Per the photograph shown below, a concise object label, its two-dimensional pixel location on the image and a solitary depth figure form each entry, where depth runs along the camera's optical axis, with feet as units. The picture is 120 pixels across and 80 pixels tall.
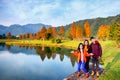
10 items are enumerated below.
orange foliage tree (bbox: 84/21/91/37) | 167.53
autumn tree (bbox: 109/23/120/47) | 73.64
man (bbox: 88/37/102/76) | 23.59
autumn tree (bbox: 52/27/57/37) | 200.17
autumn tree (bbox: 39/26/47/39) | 192.96
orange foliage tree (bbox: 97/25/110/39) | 155.83
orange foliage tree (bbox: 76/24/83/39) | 163.72
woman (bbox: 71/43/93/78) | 23.32
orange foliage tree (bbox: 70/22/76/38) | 171.36
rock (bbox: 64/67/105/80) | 22.53
